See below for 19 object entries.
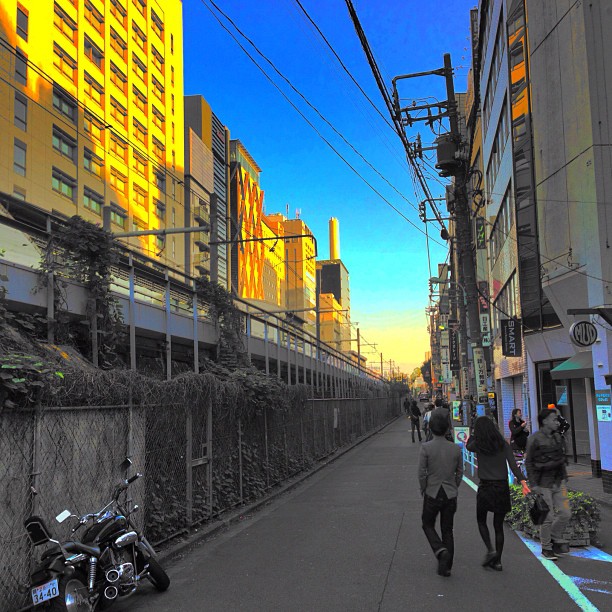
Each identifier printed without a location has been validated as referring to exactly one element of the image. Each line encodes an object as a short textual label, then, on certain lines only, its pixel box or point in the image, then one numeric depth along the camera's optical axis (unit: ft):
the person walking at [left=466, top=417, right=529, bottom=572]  20.24
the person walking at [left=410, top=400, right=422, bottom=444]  80.47
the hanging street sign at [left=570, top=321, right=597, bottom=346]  40.14
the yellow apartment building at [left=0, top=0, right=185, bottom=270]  119.44
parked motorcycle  14.74
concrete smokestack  596.70
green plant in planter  23.21
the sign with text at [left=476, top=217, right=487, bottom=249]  105.09
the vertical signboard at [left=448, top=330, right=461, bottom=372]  133.59
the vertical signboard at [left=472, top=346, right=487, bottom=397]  49.62
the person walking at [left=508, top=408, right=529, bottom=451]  41.09
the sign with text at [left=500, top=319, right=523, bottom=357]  67.82
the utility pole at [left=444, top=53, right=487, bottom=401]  46.68
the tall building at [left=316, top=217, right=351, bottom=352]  524.52
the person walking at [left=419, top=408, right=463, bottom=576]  19.66
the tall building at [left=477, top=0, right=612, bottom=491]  43.83
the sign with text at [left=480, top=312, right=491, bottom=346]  81.46
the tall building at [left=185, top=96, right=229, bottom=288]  216.74
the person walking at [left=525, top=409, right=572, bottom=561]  21.76
